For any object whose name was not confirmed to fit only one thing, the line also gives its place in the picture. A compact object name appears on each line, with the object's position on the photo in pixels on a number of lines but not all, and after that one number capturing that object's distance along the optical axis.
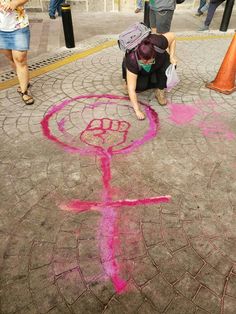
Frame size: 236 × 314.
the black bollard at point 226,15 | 6.37
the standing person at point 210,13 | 6.27
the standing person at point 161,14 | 4.63
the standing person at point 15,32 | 2.91
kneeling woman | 2.70
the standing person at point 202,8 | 8.32
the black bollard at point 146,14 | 6.20
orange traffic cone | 3.90
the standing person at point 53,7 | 7.44
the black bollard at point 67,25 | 4.97
